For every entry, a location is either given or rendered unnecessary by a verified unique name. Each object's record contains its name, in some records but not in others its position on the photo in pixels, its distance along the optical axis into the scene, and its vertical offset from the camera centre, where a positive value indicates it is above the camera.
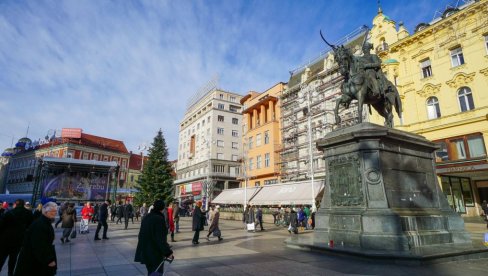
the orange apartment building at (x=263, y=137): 41.91 +10.58
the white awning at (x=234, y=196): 35.16 +1.54
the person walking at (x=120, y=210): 24.71 -0.11
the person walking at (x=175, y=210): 15.29 -0.12
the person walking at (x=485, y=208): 17.86 -0.14
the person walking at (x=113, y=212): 28.42 -0.32
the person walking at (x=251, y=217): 20.56 -0.65
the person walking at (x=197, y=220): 11.87 -0.49
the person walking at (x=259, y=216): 19.72 -0.56
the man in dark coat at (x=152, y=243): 4.51 -0.53
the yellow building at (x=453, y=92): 21.98 +9.27
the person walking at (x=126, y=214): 18.77 -0.34
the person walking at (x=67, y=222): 12.32 -0.53
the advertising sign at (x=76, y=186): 39.59 +3.13
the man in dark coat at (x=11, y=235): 5.82 -0.50
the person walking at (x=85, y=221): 16.60 -0.68
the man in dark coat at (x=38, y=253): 3.64 -0.54
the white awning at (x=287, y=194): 26.00 +1.32
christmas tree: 40.06 +4.32
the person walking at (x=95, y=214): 25.21 -0.44
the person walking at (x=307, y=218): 21.75 -0.85
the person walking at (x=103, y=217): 13.16 -0.39
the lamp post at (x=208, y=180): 49.66 +4.83
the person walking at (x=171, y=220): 12.46 -0.50
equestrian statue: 9.50 +3.88
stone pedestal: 7.38 +0.31
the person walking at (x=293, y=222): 16.62 -0.82
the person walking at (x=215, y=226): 12.89 -0.79
